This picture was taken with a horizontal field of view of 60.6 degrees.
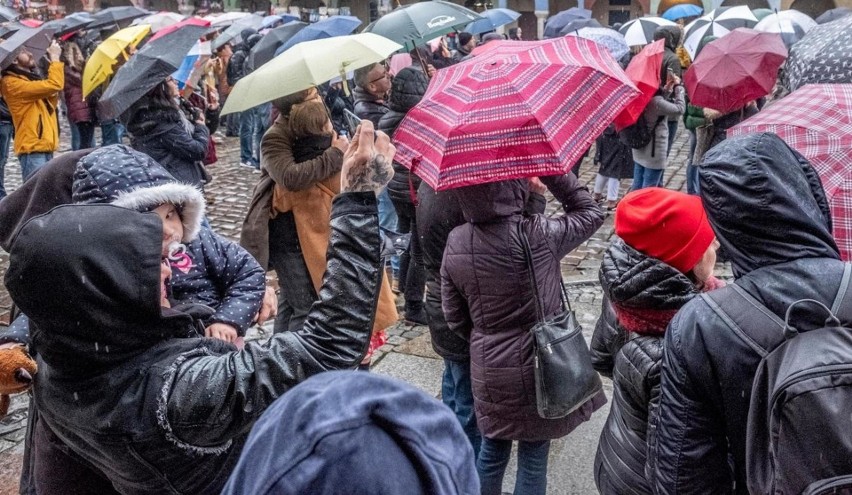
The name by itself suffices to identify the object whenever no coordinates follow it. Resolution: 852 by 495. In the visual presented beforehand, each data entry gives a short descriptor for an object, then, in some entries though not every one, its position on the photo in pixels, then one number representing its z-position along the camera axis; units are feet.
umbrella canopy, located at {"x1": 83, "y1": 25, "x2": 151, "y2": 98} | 22.47
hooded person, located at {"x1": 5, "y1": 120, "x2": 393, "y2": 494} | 5.32
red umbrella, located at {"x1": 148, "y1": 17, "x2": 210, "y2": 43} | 19.22
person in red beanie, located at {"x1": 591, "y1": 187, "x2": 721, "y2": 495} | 7.55
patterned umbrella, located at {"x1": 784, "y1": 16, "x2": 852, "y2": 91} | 10.53
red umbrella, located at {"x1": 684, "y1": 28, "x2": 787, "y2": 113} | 20.92
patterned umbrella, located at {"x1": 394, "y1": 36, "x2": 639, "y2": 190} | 9.47
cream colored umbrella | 11.30
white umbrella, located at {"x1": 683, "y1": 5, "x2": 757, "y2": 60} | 34.47
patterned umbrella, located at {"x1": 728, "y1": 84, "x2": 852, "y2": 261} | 8.43
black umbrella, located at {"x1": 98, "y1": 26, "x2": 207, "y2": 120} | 16.61
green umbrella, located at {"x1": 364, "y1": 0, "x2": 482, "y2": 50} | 22.08
